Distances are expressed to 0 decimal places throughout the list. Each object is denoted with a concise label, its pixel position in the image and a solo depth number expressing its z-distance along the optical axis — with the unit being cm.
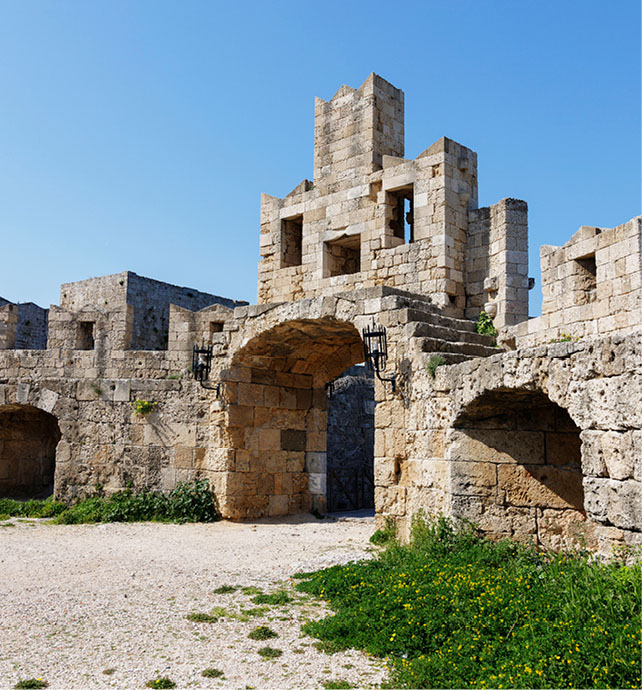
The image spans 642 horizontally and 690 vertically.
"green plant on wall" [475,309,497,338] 1073
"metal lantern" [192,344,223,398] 1184
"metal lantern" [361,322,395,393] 909
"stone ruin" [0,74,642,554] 710
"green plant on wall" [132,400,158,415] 1223
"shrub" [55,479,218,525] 1152
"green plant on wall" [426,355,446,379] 815
